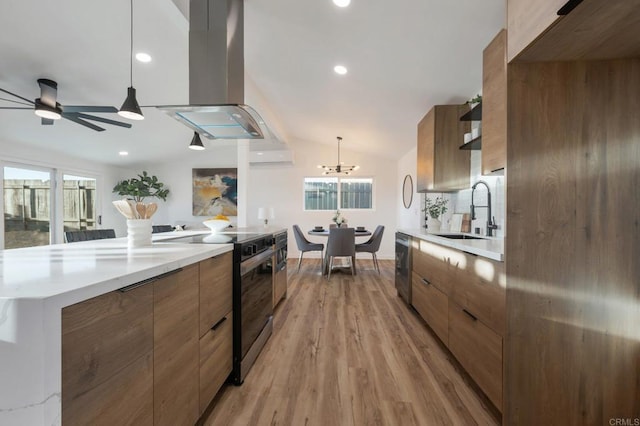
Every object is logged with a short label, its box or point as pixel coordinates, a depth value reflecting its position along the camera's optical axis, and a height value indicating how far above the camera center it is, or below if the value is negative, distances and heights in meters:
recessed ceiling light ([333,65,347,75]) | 2.77 +1.48
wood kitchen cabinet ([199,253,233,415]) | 1.32 -0.62
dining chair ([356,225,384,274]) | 4.84 -0.63
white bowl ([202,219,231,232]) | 2.02 -0.10
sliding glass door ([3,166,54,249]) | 4.40 +0.10
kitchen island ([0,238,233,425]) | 0.57 -0.26
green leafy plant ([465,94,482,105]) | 2.22 +0.92
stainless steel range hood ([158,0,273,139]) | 1.89 +1.05
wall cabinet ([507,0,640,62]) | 1.01 +0.74
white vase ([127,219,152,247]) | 1.45 -0.12
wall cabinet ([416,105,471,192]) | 2.84 +0.64
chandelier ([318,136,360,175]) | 5.43 +0.86
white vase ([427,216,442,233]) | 3.23 -0.18
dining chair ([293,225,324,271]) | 4.89 -0.61
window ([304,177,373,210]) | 6.62 +0.43
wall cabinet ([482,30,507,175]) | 1.44 +0.60
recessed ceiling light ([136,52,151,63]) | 2.96 +1.73
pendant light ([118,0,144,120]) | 2.25 +0.88
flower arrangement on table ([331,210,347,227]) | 5.13 -0.20
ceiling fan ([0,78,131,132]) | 2.49 +1.05
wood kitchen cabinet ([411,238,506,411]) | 1.40 -0.64
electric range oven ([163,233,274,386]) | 1.67 -0.59
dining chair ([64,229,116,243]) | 2.48 -0.24
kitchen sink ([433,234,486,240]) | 2.58 -0.26
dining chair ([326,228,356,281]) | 4.41 -0.53
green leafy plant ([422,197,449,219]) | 3.41 +0.03
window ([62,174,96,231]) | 5.52 +0.20
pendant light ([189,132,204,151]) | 3.85 +0.99
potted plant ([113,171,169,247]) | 1.41 -0.05
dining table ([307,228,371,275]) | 4.71 -0.43
